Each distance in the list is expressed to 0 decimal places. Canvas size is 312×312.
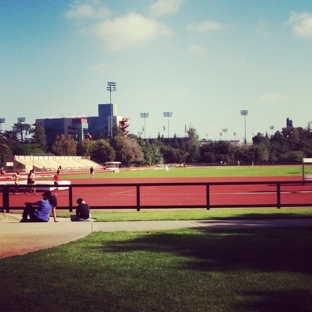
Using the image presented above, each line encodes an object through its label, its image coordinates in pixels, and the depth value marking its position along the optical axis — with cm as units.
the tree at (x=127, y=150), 13675
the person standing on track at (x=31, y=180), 3603
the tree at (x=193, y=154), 16462
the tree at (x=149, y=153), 14506
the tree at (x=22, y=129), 17638
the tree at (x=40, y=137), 16025
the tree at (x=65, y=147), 13712
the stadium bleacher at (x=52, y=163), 10081
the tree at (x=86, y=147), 13582
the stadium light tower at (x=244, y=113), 18625
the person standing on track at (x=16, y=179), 3602
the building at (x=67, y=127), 19062
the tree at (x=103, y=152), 13275
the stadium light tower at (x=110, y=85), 17375
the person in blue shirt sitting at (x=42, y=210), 1798
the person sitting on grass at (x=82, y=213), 1789
